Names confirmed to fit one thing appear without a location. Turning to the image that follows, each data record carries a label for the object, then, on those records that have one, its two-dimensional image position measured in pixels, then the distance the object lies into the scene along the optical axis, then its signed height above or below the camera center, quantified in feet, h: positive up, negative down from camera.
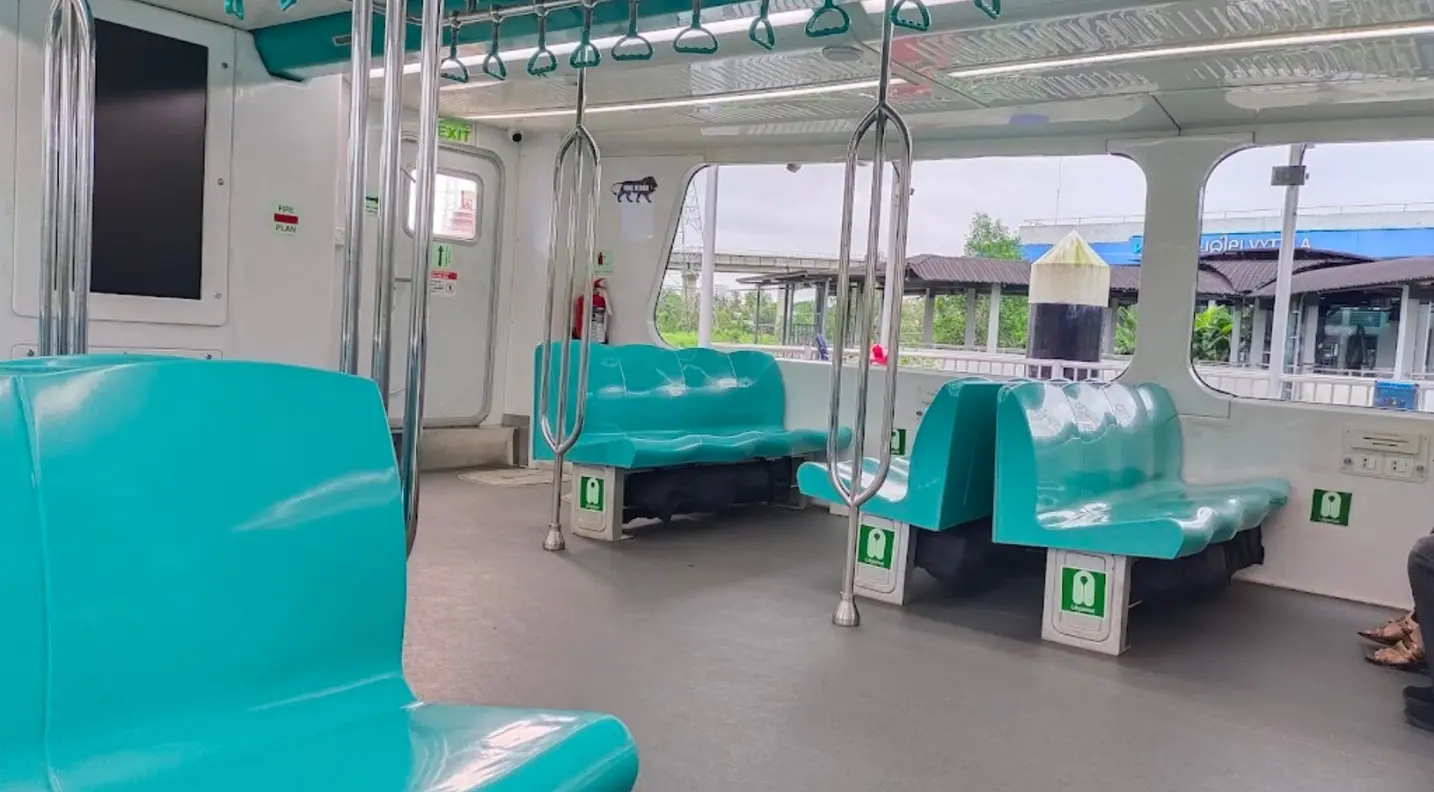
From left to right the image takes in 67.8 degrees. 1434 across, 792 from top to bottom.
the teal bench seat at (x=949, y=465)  13.14 -1.58
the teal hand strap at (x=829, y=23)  13.10 +3.88
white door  22.90 +0.48
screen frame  13.25 +1.48
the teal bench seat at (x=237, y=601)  4.25 -1.33
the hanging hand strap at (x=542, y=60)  11.39 +3.22
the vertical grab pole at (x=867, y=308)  11.76 +0.31
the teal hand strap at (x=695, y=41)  14.44 +3.89
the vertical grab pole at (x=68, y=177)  6.60 +0.70
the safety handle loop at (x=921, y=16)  10.60 +3.37
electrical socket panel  15.44 -1.32
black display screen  13.76 +1.73
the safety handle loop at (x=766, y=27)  11.06 +3.15
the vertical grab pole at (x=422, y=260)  5.72 +0.27
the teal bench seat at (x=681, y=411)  16.55 -1.56
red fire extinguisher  23.67 +0.13
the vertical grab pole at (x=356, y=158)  5.67 +0.80
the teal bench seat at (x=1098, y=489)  11.87 -1.84
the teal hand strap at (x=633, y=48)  15.11 +3.94
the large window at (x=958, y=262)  18.94 +1.54
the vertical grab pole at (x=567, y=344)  14.60 -0.25
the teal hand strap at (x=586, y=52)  11.77 +3.27
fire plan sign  15.90 +1.21
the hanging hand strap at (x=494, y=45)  11.52 +2.99
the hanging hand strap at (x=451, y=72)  15.69 +3.62
